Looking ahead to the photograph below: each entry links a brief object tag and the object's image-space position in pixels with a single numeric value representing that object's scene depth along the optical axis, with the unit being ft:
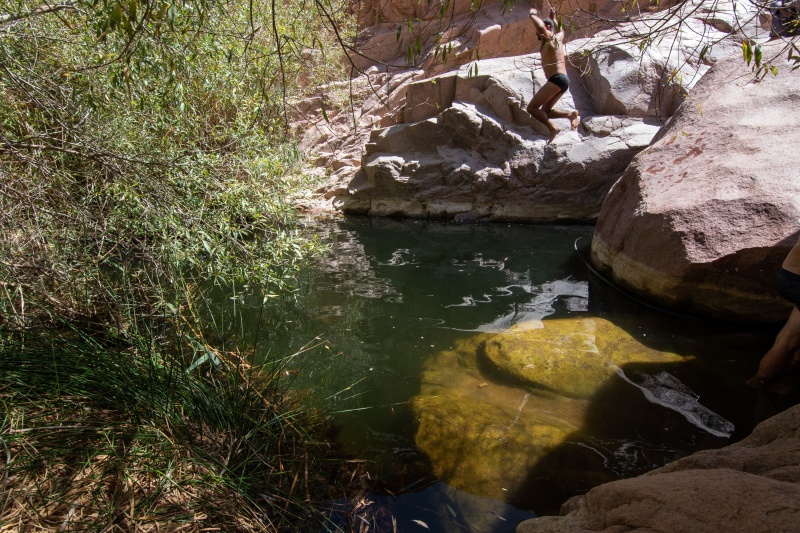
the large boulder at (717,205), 16.60
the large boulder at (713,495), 5.10
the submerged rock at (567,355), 13.82
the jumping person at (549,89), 23.76
